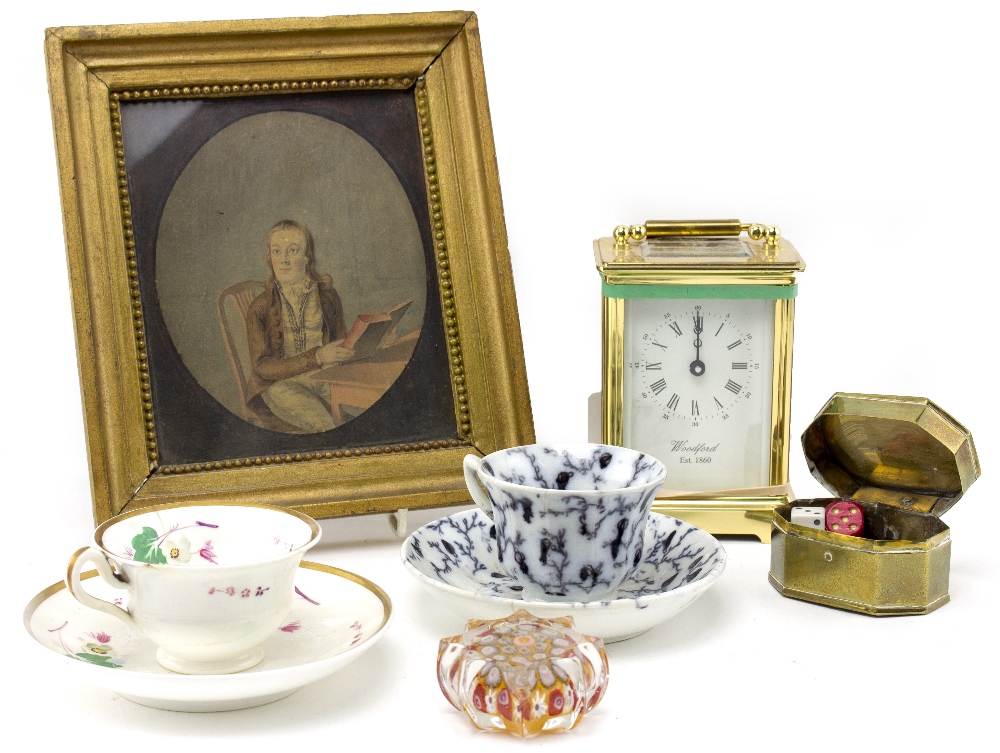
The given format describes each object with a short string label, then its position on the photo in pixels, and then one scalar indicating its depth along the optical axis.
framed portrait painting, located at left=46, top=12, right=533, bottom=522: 1.66
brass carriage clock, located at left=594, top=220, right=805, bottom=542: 1.67
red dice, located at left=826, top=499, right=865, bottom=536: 1.55
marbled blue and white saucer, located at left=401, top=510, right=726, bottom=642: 1.29
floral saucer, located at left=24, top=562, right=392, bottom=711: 1.15
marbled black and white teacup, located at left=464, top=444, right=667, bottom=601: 1.34
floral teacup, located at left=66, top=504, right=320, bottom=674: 1.18
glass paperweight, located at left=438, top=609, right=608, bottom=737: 1.16
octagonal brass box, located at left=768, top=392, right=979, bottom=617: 1.45
